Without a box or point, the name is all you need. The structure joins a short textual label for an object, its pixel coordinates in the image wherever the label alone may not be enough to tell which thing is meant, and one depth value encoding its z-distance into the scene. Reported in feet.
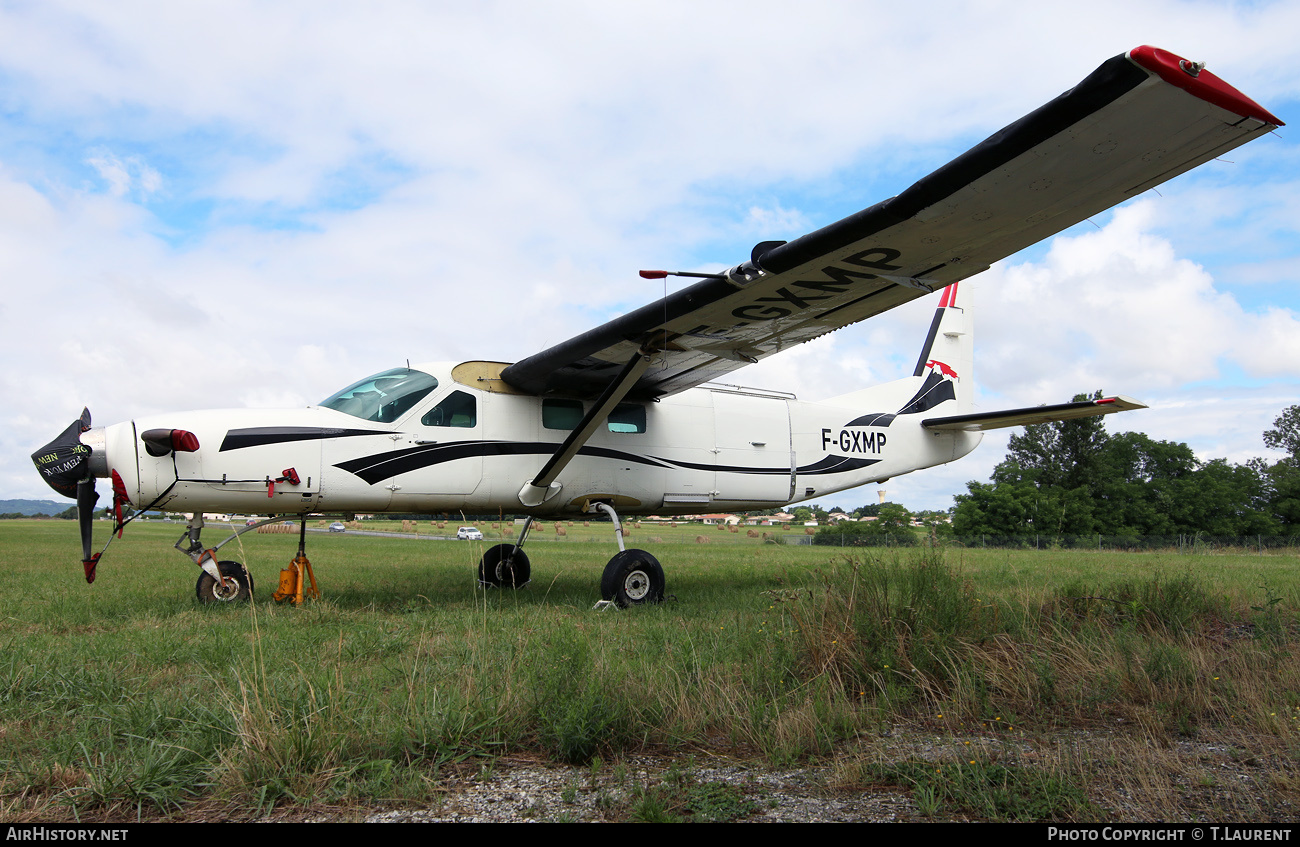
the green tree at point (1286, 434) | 209.77
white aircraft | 14.53
